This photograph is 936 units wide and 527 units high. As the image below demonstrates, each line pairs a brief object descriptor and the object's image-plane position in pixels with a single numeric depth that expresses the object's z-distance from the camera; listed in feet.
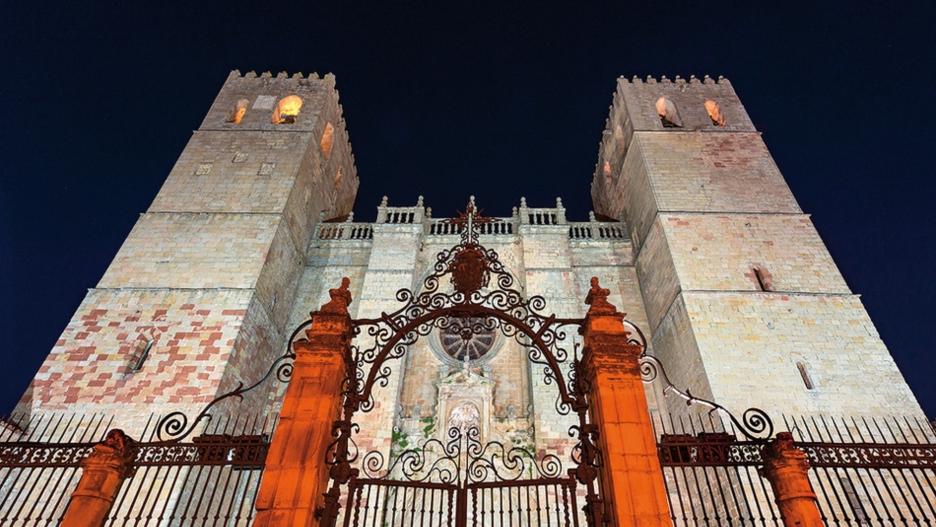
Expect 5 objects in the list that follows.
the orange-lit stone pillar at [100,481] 15.98
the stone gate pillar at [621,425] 14.47
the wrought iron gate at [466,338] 15.75
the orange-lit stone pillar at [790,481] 15.35
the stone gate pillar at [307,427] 14.69
